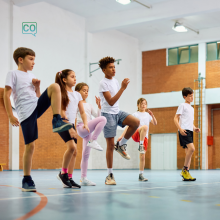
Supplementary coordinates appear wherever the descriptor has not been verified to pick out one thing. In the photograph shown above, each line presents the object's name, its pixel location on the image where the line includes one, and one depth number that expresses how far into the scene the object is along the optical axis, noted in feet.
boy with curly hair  14.87
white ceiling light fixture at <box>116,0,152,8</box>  36.94
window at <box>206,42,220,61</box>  49.32
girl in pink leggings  14.10
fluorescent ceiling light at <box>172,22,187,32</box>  47.01
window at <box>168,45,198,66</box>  51.39
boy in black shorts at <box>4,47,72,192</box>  11.11
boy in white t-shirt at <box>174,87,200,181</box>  18.35
